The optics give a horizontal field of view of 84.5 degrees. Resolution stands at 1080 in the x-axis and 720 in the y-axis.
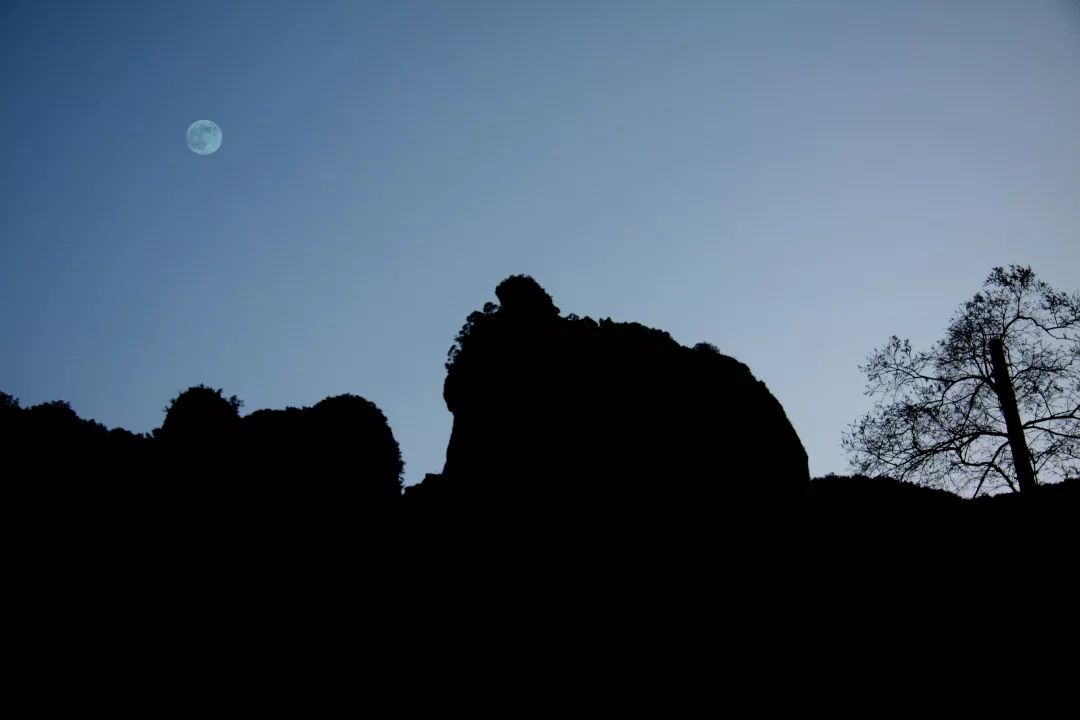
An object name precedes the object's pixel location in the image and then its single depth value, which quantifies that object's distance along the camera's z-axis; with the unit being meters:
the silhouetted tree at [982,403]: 24.92
